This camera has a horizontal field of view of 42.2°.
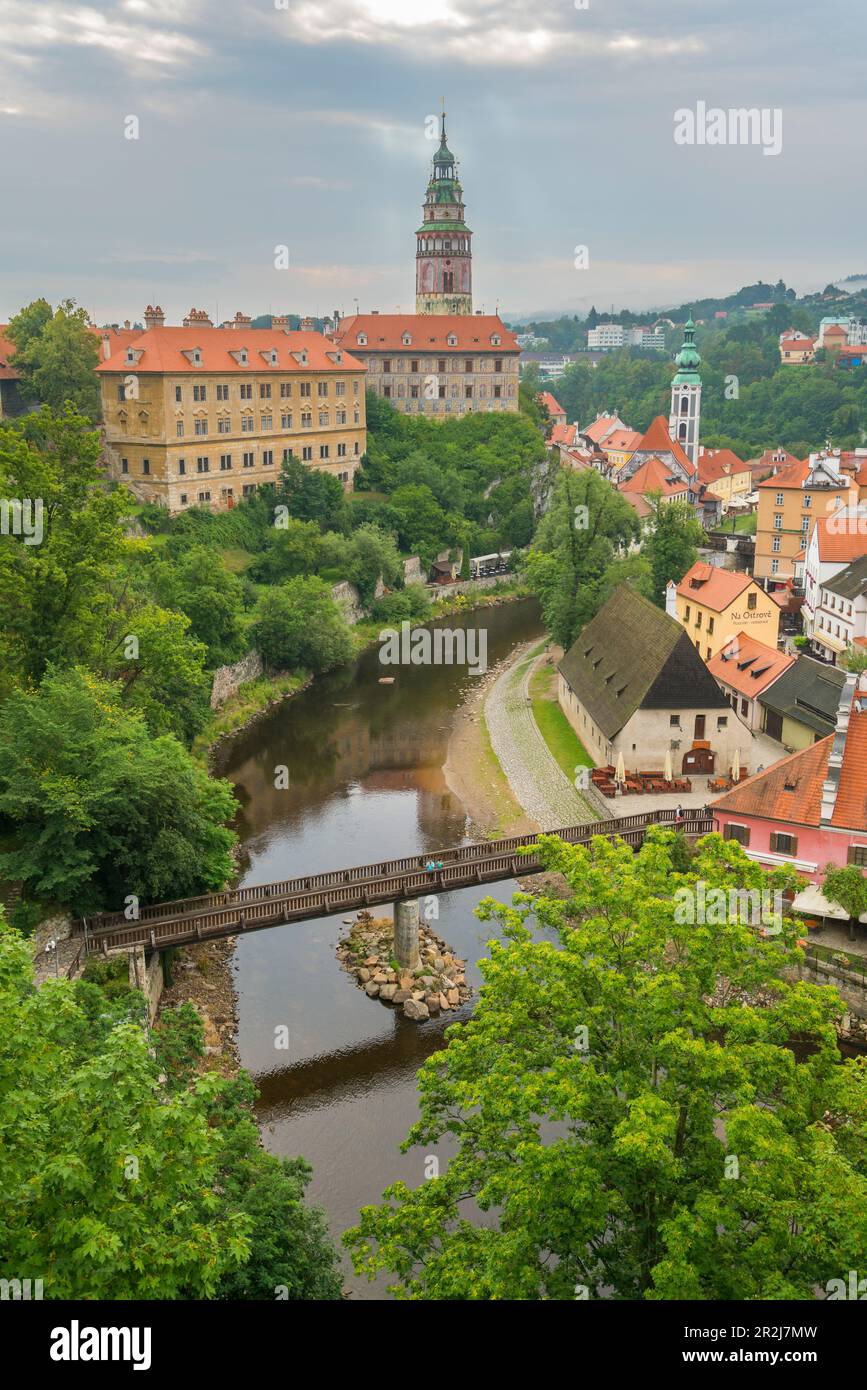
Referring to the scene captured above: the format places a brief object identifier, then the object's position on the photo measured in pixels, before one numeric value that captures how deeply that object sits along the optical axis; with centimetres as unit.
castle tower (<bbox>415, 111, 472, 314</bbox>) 11844
